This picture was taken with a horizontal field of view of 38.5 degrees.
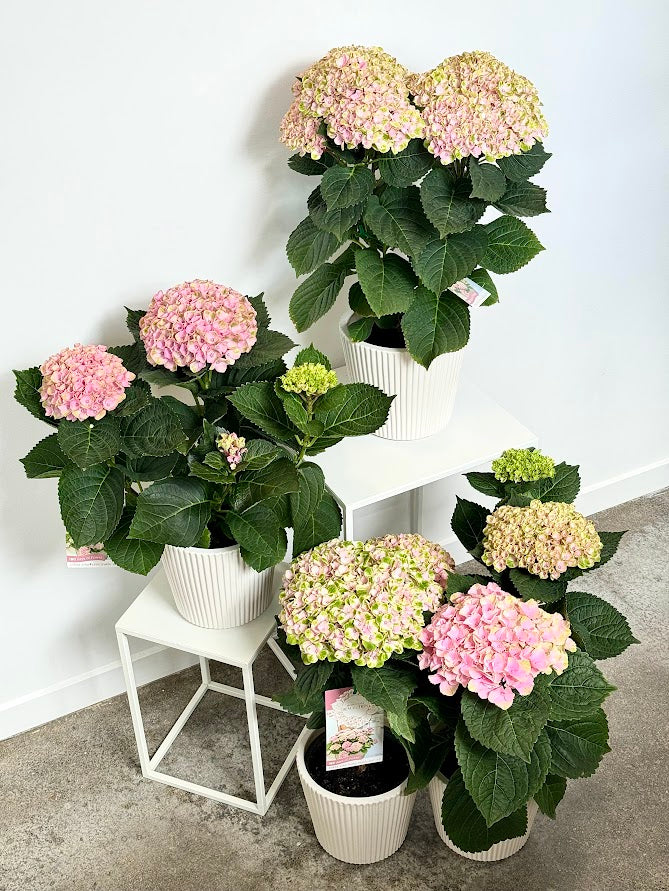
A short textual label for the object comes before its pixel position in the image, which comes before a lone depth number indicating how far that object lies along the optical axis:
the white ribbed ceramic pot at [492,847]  1.71
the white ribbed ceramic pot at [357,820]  1.65
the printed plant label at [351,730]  1.58
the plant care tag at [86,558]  1.71
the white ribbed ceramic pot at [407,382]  1.75
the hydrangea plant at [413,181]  1.53
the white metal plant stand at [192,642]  1.74
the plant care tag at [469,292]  1.67
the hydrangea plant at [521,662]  1.44
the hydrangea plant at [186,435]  1.50
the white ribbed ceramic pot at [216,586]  1.66
